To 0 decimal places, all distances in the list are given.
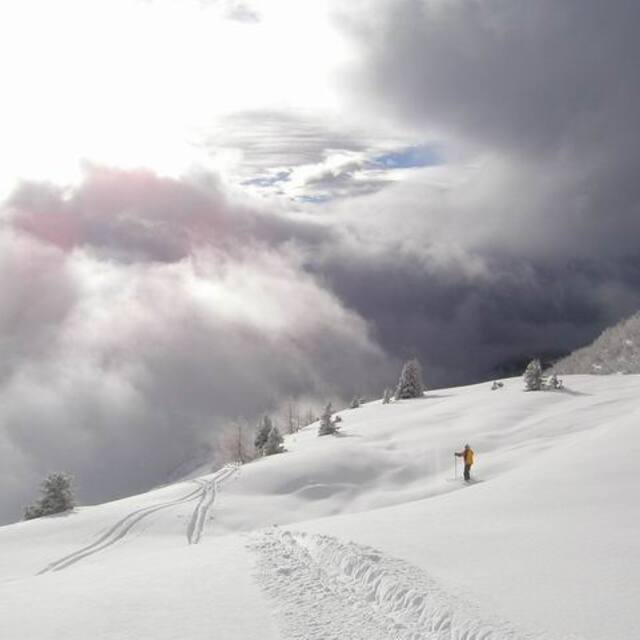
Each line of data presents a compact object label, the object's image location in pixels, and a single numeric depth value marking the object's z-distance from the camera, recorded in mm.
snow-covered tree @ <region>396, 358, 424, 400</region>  65875
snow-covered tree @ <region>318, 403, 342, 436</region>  49344
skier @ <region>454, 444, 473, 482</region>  29656
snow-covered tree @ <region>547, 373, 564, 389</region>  54481
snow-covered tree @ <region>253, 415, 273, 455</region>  50062
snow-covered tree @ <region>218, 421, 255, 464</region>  75312
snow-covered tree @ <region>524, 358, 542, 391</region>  54772
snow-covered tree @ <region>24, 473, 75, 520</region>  30938
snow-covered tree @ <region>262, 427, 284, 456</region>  45719
